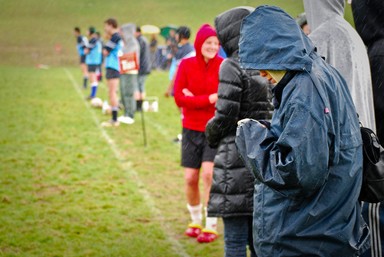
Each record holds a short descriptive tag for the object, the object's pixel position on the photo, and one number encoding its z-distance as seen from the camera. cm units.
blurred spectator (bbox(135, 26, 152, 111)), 1663
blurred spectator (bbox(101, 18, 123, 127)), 1415
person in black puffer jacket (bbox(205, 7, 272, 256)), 479
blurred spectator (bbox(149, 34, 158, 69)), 3802
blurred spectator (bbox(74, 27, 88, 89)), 2502
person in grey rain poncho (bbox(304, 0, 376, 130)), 395
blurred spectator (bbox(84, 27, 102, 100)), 2102
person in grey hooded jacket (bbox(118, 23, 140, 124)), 1426
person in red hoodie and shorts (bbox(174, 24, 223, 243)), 628
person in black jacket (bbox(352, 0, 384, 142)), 435
